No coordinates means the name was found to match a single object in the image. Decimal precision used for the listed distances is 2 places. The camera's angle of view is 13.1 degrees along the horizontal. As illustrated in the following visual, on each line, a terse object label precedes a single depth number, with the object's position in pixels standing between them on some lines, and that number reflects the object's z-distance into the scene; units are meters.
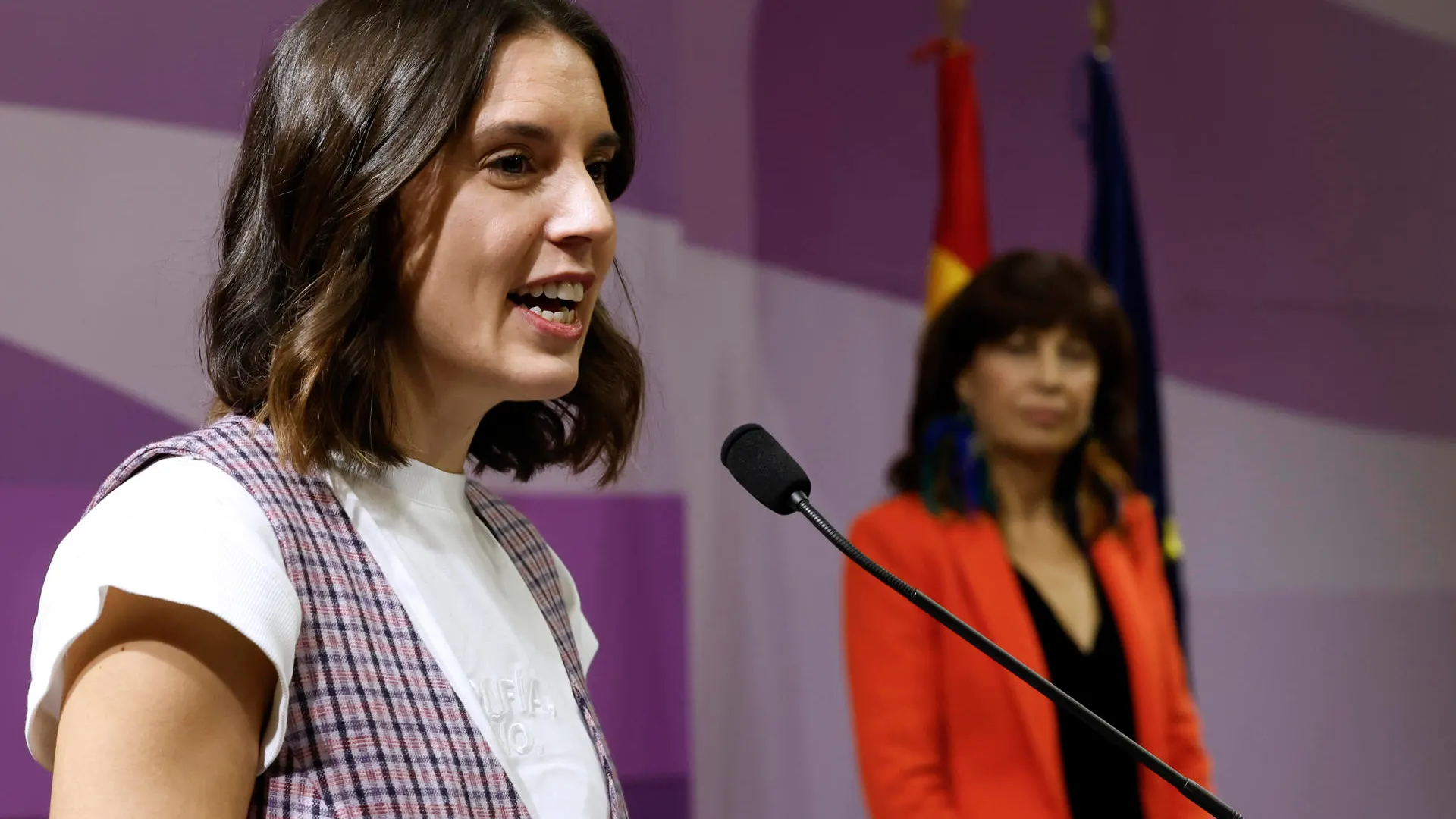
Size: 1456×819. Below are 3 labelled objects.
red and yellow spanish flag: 5.32
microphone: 4.27
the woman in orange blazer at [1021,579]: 4.98
